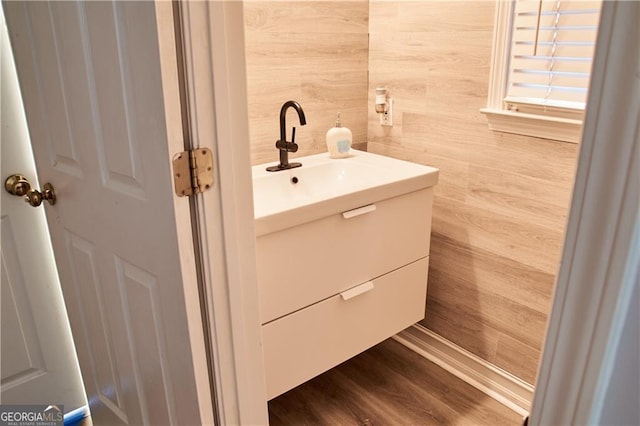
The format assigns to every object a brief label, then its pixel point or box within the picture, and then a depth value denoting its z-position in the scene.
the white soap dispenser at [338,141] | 1.95
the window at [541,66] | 1.47
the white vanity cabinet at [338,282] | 1.45
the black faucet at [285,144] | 1.68
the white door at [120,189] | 0.91
